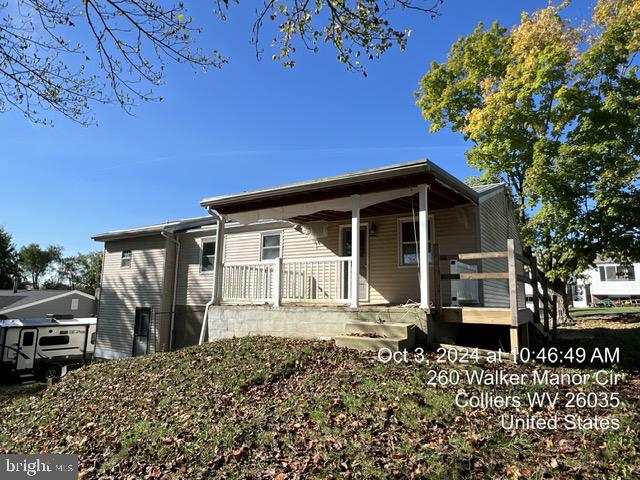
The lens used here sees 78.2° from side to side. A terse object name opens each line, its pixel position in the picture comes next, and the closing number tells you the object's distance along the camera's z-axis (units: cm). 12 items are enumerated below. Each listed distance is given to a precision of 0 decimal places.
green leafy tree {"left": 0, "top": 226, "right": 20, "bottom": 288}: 4375
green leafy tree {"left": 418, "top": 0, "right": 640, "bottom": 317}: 1397
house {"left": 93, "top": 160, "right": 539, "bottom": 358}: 751
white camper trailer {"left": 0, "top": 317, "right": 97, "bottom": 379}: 1506
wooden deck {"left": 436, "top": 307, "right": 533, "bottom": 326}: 676
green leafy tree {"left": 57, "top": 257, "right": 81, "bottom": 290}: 6436
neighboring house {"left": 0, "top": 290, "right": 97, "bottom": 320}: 2906
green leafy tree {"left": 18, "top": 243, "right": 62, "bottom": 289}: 5900
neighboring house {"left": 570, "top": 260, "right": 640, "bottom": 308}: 3694
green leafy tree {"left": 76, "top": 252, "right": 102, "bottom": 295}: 5170
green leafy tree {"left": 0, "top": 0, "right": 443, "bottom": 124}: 432
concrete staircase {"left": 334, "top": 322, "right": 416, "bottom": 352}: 664
